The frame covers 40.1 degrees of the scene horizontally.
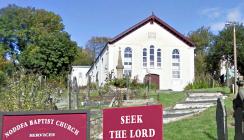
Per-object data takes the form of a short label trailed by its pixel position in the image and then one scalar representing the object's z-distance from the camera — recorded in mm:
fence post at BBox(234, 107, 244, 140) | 7510
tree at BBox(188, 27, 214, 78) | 62447
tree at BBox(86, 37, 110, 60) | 69161
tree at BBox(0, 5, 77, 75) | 41735
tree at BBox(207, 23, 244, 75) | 42056
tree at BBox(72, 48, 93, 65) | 68964
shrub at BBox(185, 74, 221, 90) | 33329
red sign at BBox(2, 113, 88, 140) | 5612
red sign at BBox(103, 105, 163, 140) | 5498
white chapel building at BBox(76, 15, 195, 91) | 40428
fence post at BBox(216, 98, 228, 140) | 8393
